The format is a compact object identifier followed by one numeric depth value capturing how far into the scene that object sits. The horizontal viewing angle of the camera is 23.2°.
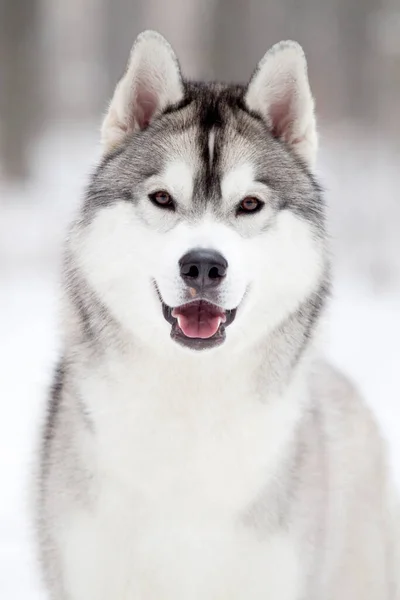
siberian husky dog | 2.66
